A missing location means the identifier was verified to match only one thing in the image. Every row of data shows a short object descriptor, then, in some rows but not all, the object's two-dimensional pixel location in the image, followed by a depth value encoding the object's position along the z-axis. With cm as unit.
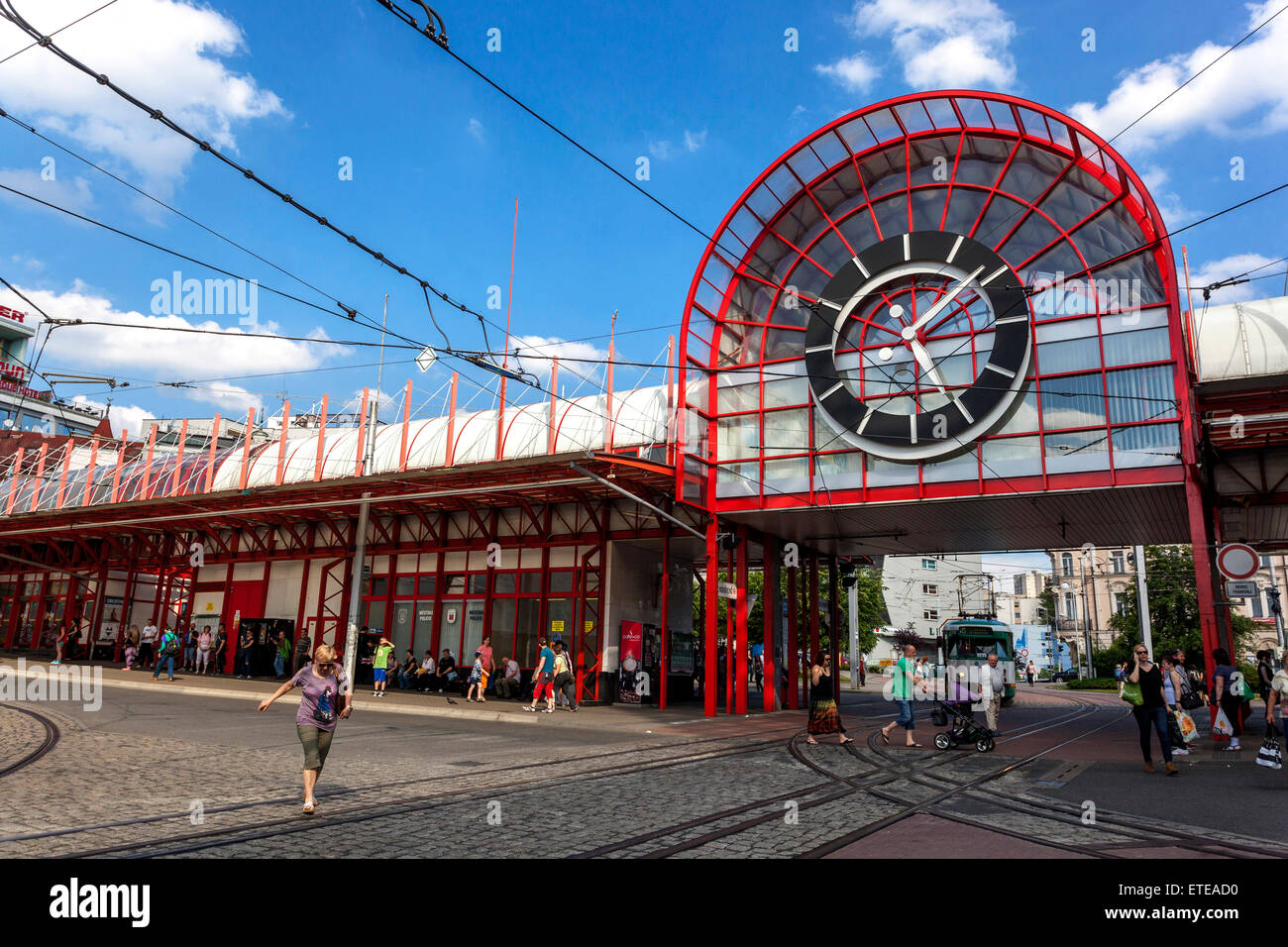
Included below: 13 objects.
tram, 3347
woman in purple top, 830
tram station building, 1989
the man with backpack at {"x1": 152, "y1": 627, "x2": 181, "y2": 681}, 2830
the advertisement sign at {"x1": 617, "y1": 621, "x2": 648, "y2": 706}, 2689
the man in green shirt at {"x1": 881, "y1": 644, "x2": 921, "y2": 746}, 1620
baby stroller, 1559
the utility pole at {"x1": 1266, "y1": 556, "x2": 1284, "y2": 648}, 4303
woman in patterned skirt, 1600
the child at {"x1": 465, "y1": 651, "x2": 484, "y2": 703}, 2519
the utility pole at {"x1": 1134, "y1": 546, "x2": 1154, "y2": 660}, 4553
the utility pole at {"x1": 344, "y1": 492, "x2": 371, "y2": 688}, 2304
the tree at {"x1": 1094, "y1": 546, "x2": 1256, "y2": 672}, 5706
